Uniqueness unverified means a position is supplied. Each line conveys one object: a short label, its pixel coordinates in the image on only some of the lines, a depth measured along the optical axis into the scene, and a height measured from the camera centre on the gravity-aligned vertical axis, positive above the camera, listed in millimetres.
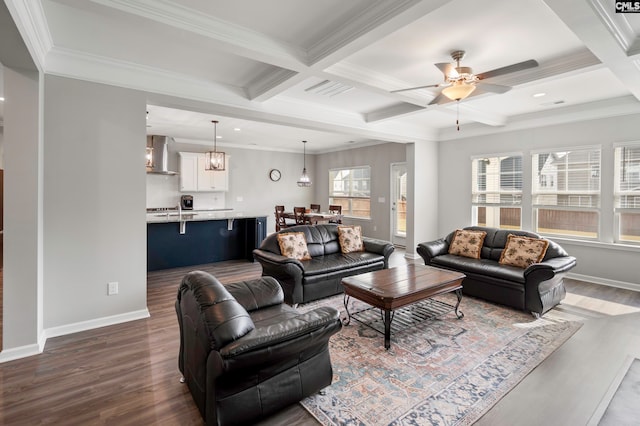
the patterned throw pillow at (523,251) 4059 -512
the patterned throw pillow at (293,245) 4414 -512
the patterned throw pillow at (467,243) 4707 -486
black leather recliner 1693 -833
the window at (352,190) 9164 +602
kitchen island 5594 -563
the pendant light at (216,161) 7137 +1059
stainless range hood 7602 +1325
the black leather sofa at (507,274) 3611 -764
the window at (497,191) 6020 +405
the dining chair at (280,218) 8292 -239
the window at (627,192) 4695 +309
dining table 7734 -207
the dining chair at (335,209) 8719 +16
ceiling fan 2943 +1269
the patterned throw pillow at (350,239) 5082 -470
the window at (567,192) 5113 +345
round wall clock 10047 +1085
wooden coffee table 3008 -803
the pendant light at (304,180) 9000 +814
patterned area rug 2102 -1283
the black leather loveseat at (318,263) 3934 -728
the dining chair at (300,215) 7930 -148
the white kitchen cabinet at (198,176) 8391 +871
